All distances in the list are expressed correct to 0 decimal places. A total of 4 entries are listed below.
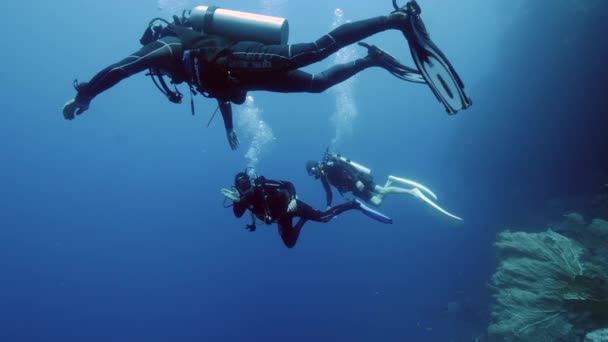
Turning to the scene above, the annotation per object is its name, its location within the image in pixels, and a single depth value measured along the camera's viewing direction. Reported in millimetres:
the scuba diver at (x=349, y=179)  8430
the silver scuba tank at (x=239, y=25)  3479
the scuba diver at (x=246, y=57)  3090
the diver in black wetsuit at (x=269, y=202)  5121
